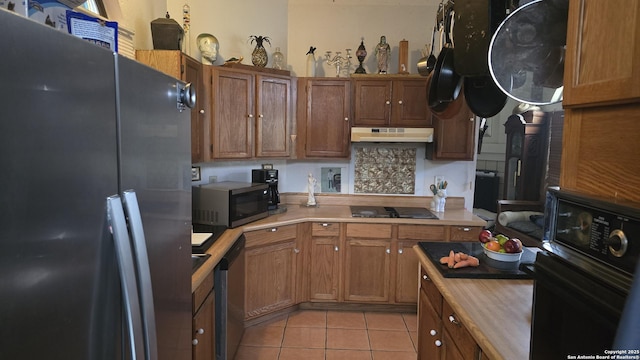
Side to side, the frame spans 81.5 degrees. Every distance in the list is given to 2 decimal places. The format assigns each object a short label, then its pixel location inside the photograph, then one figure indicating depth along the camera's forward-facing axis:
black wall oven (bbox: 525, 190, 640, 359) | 0.63
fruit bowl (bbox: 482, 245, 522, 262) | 1.93
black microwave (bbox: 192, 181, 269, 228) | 2.83
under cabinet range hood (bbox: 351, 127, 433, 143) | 3.45
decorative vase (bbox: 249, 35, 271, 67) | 3.34
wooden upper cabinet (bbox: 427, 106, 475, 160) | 3.48
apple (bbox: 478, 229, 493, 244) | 2.05
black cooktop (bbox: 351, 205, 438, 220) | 3.43
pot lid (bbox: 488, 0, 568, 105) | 1.40
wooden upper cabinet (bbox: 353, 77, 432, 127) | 3.48
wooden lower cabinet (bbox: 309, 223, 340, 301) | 3.38
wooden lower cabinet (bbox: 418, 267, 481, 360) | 1.49
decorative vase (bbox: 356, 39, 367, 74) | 3.59
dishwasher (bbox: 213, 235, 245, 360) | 2.24
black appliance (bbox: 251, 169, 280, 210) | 3.48
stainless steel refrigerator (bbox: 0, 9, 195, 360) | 0.49
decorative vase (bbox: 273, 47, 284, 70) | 3.56
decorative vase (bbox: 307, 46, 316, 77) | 3.61
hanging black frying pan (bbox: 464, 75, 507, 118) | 2.02
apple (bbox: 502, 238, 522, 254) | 1.93
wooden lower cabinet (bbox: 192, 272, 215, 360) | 1.77
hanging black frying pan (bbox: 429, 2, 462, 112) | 2.04
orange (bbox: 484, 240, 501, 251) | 1.98
